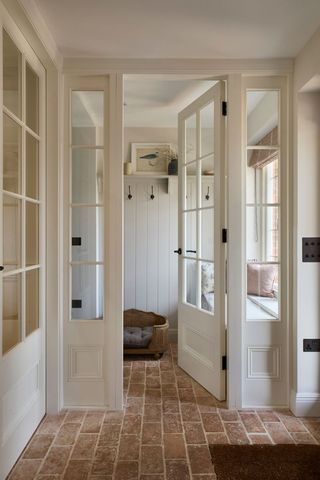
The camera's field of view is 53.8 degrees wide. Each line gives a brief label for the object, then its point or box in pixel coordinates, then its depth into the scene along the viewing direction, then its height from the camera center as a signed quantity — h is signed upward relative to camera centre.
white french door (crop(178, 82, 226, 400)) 2.30 -0.04
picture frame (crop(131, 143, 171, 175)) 3.72 +0.95
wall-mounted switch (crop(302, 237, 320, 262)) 2.14 -0.11
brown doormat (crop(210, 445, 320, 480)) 1.60 -1.21
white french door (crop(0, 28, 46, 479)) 1.64 -0.06
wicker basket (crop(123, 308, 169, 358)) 3.10 -1.03
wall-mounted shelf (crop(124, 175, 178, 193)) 3.60 +0.68
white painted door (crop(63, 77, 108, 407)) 2.22 -0.04
